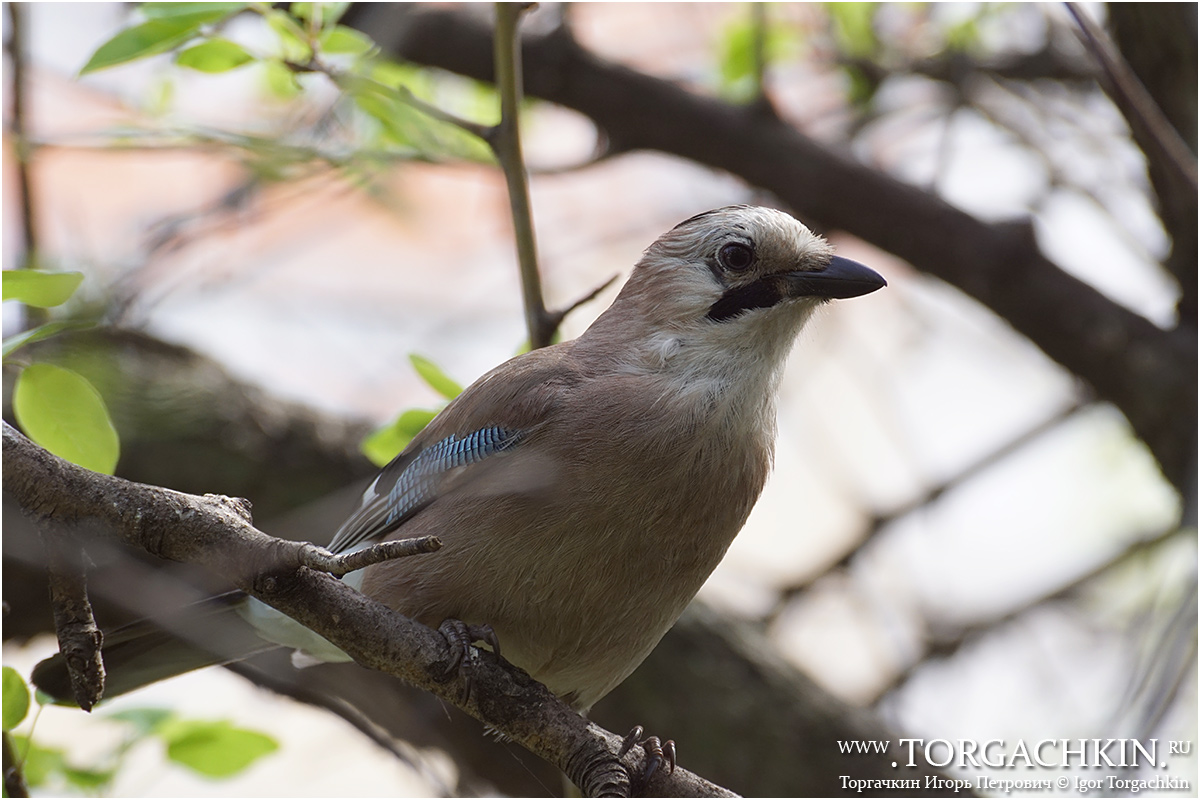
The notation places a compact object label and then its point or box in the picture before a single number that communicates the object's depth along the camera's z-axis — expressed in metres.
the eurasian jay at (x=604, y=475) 5.76
